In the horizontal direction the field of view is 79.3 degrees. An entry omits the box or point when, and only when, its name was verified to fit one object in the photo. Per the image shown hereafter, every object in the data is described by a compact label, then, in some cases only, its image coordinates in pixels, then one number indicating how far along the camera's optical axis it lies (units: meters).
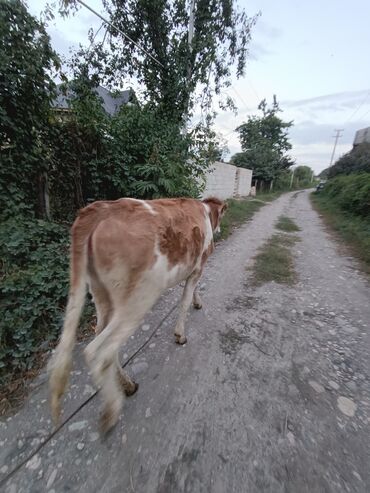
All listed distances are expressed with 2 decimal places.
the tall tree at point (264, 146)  23.66
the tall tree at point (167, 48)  6.67
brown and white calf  1.39
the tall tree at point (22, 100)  2.80
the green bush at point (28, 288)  2.06
